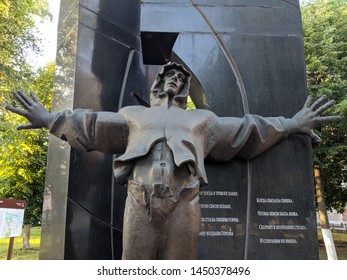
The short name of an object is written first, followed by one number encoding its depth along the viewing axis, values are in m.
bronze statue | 3.25
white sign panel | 8.36
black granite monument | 4.46
